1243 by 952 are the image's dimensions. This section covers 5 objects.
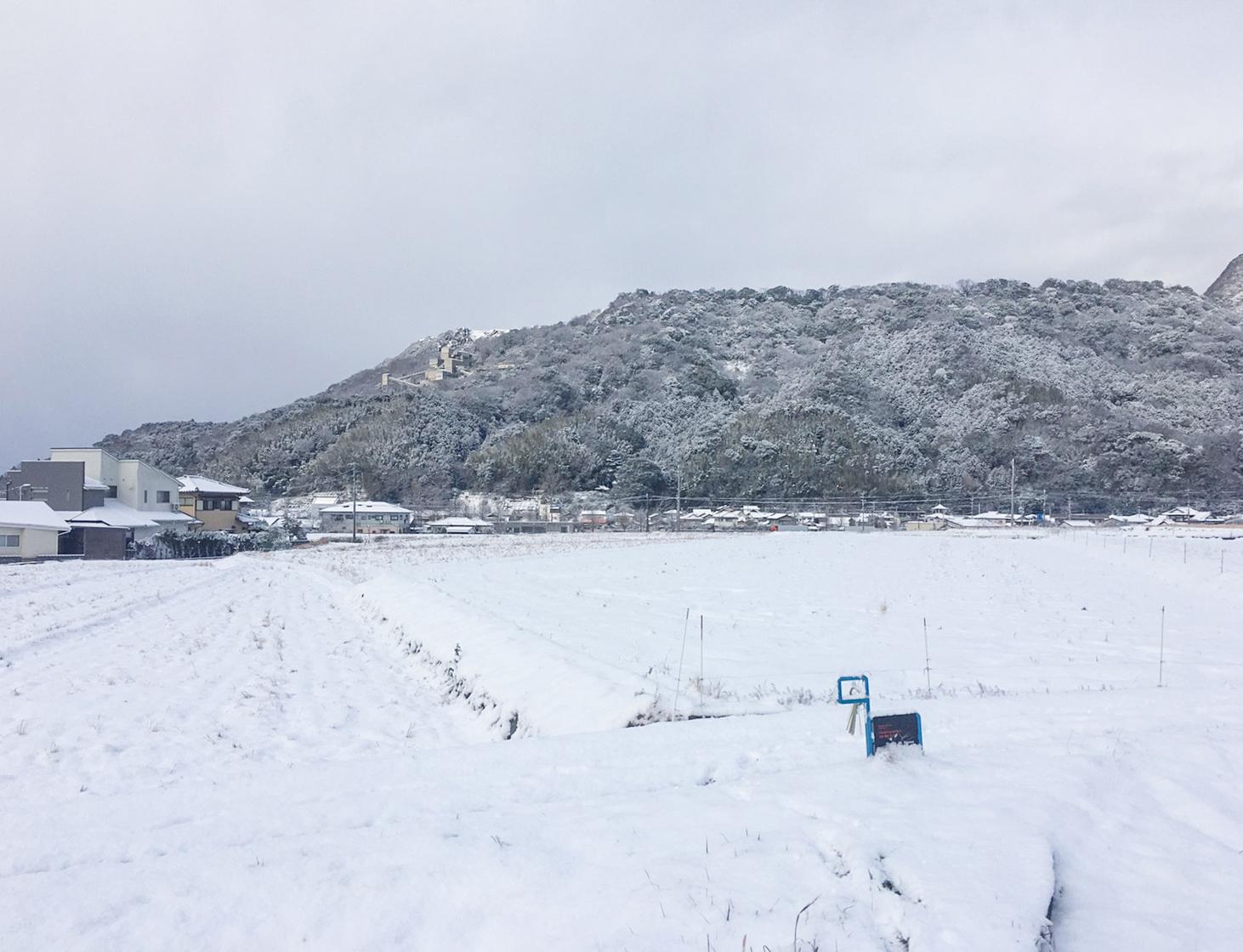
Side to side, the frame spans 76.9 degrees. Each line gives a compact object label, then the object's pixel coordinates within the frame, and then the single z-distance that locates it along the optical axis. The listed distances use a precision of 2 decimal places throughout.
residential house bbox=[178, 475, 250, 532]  68.88
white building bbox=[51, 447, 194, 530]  59.47
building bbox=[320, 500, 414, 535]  76.81
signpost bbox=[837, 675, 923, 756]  6.22
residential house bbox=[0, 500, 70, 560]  47.03
